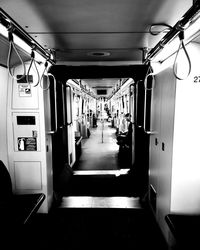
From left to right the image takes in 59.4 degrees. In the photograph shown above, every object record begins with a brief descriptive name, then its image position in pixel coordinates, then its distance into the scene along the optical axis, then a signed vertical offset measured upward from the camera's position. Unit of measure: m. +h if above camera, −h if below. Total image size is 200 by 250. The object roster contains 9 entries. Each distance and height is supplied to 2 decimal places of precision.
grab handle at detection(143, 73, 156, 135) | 2.68 -0.35
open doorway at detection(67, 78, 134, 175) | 4.88 -1.48
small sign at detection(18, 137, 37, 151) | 2.64 -0.50
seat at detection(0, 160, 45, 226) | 1.93 -1.19
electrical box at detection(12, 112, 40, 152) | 2.61 -0.32
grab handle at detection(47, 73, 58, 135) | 2.72 -0.27
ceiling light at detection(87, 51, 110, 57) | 2.63 +0.87
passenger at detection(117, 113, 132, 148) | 4.59 -0.88
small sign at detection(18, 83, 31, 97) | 2.56 +0.29
